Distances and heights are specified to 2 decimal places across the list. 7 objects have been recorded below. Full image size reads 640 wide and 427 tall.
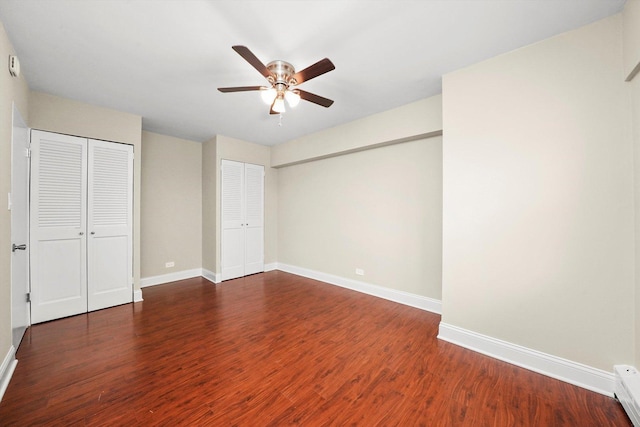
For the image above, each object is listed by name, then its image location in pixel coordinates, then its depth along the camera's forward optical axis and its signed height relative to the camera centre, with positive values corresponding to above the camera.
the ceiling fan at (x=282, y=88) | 2.11 +1.15
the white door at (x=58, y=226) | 2.82 -0.14
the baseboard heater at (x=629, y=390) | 1.46 -1.13
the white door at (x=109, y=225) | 3.21 -0.15
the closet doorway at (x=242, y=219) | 4.65 -0.10
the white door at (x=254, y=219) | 4.99 -0.10
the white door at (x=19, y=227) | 2.22 -0.13
